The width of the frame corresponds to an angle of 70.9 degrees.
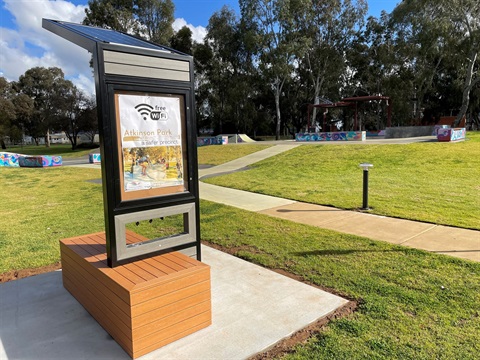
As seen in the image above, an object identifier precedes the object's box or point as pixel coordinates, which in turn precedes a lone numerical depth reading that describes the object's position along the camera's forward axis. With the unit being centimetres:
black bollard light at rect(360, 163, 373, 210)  700
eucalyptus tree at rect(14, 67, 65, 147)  5322
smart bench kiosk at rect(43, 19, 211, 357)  270
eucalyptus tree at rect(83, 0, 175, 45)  3719
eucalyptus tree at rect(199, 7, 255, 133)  4197
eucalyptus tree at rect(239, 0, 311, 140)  3634
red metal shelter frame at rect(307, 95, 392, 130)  3035
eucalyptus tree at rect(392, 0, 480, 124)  2933
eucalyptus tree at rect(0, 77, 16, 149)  4347
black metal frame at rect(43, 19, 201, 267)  283
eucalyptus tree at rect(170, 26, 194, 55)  4416
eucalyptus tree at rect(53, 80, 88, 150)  4491
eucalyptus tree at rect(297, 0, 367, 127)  3906
